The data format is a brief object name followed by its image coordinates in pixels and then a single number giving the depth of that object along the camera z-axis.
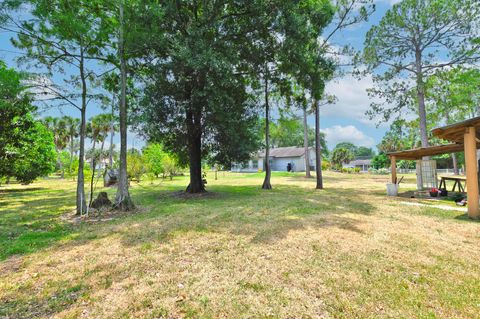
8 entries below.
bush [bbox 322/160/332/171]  41.48
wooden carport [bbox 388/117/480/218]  6.45
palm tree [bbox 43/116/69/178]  36.56
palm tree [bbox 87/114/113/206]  31.41
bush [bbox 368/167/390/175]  35.78
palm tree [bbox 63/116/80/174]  37.47
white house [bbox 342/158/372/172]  63.58
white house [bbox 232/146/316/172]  39.22
